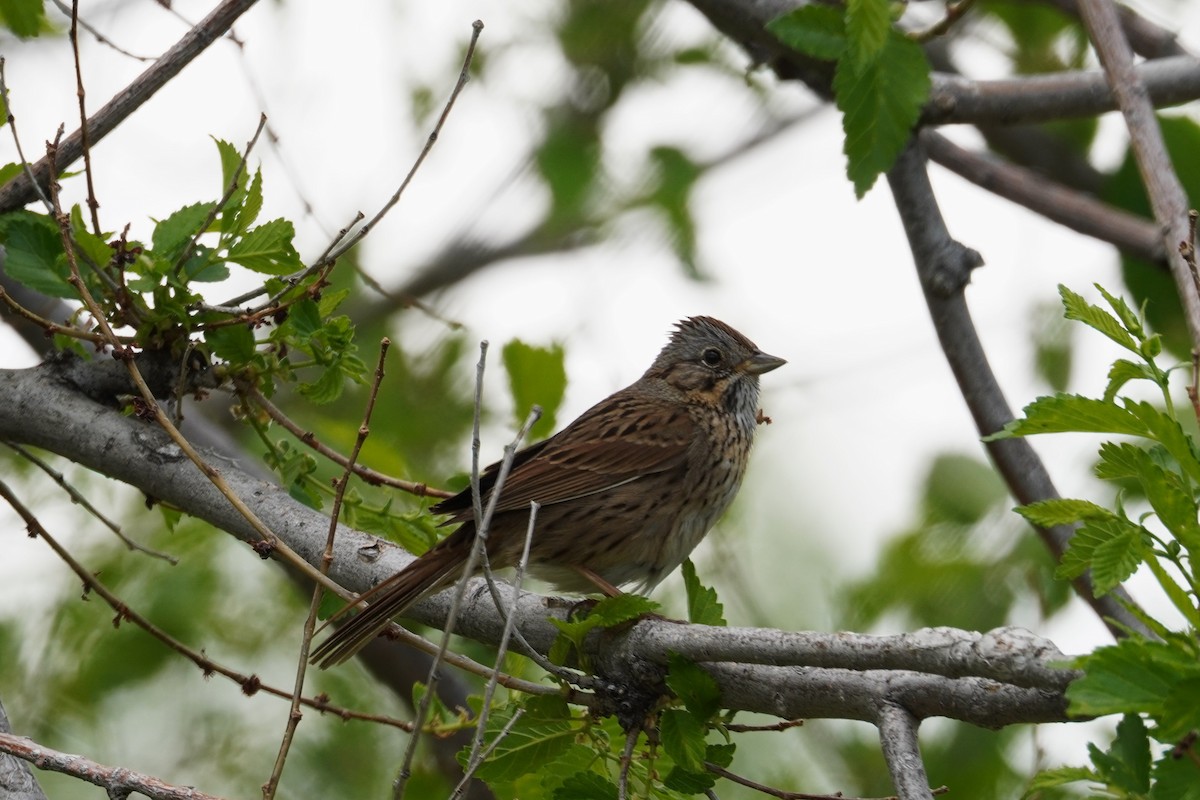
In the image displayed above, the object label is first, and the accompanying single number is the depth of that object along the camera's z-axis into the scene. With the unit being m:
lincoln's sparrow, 8.77
